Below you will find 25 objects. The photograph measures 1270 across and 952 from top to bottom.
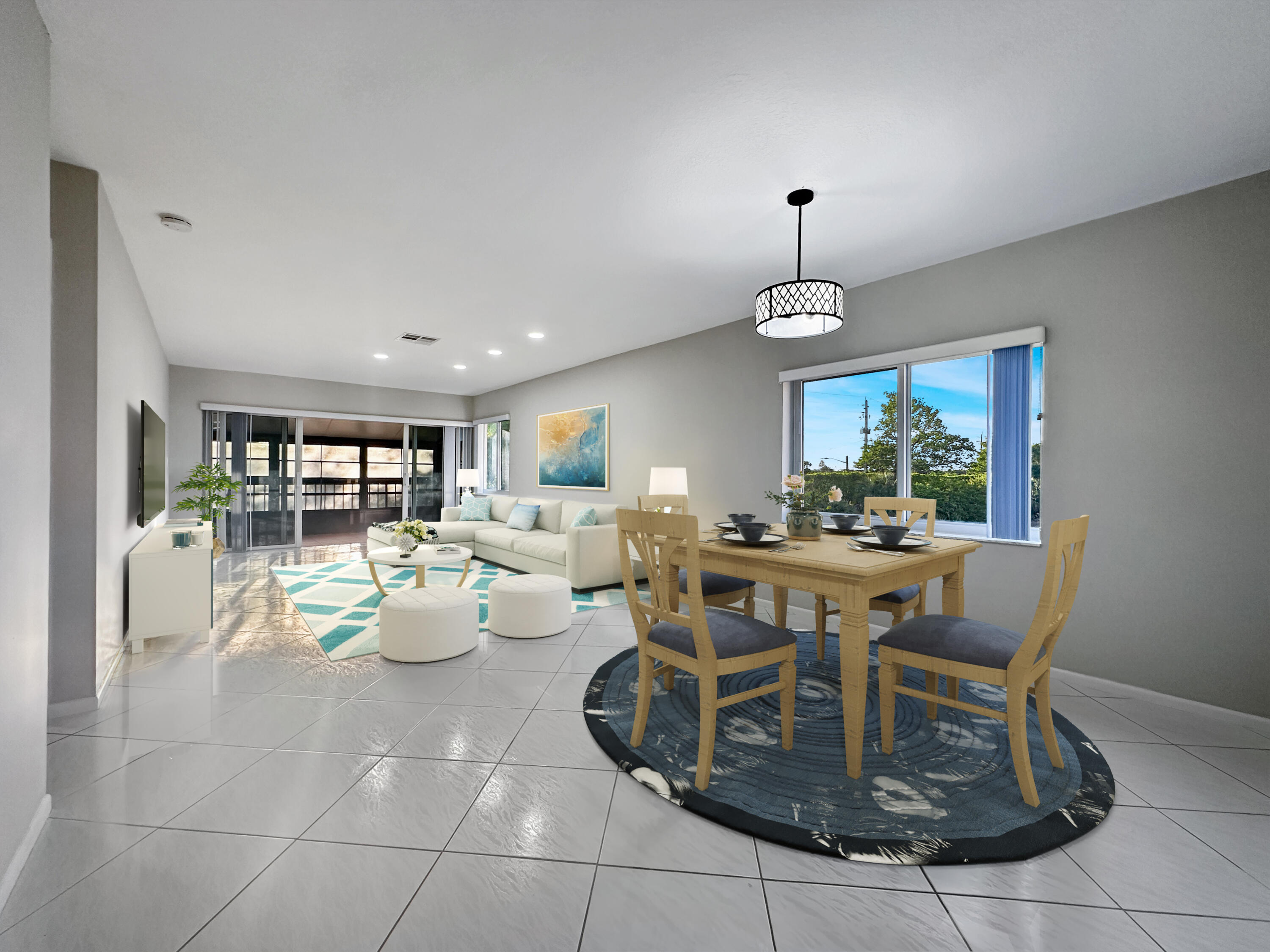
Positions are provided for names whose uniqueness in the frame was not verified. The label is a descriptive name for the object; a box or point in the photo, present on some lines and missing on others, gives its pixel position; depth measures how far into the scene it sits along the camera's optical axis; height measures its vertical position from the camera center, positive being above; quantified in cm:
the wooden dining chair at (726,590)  292 -63
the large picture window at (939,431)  310 +32
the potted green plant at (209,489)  493 -20
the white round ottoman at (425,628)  306 -90
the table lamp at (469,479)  796 -11
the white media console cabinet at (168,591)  319 -76
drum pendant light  251 +80
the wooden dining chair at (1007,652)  173 -61
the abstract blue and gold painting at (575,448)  623 +30
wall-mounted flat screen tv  368 -1
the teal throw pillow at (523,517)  632 -54
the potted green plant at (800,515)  261 -19
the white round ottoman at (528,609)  348 -89
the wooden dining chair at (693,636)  188 -61
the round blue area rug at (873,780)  160 -106
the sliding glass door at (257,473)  711 -7
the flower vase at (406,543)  445 -61
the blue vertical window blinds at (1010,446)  308 +20
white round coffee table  426 -71
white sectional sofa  471 -71
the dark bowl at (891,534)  229 -24
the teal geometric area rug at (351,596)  350 -108
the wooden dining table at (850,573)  190 -38
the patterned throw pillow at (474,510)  713 -51
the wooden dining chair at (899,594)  271 -58
